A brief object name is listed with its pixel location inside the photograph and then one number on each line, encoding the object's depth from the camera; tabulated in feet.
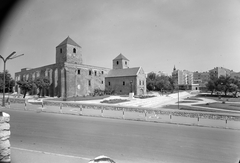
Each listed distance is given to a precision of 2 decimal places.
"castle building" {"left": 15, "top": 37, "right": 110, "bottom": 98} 104.68
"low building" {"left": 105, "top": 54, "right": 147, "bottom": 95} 130.11
